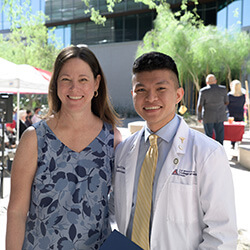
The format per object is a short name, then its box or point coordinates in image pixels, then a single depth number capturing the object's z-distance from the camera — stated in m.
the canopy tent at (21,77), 6.59
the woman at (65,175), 1.64
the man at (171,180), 1.43
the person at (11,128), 9.74
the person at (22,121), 9.21
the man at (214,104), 7.61
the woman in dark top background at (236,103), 9.15
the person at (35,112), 10.82
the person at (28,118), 10.44
